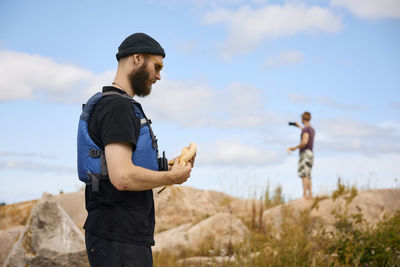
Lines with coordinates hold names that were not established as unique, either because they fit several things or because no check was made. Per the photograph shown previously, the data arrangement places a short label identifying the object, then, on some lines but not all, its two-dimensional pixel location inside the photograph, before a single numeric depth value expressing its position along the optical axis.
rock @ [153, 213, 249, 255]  9.08
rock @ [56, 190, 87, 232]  13.03
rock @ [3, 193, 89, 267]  5.53
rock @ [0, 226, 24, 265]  6.79
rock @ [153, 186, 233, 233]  11.73
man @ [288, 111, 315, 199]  12.15
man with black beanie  2.60
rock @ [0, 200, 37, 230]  10.17
